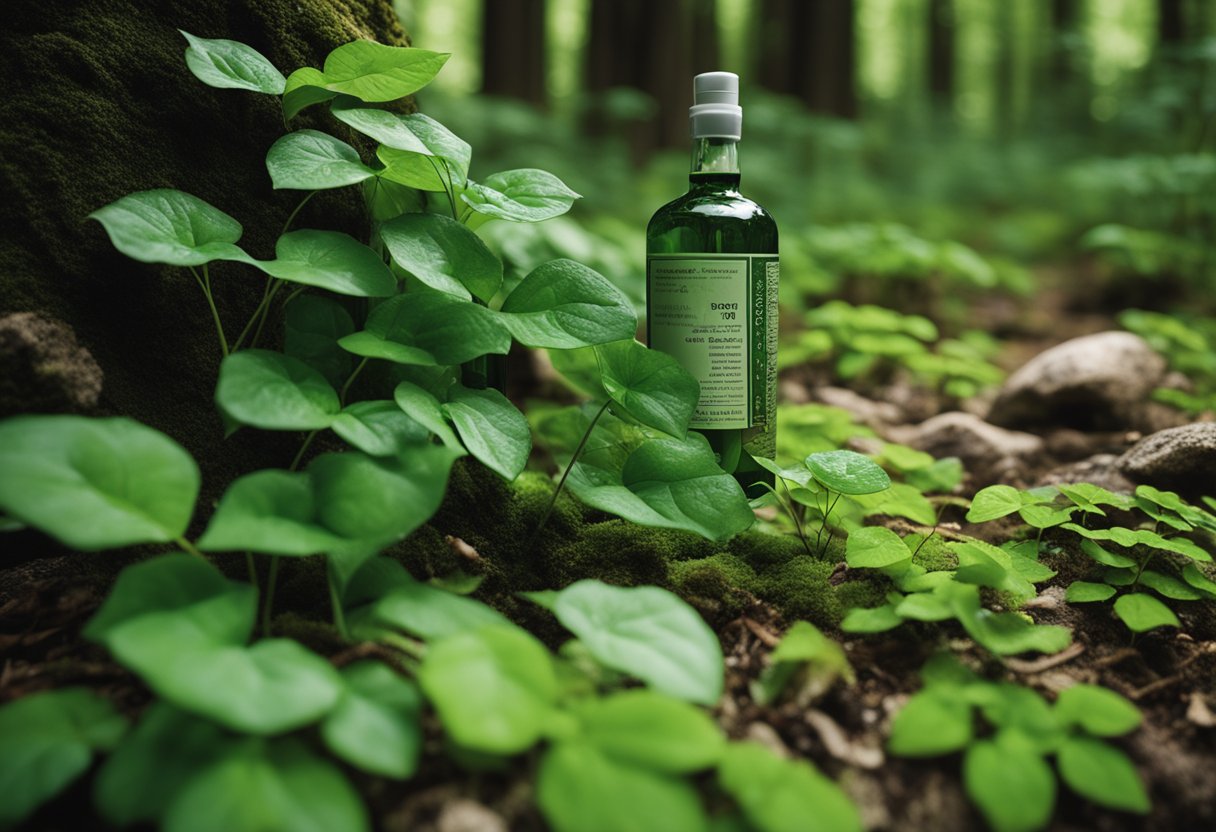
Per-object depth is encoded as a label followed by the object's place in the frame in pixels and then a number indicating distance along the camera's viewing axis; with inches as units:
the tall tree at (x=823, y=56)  110.5
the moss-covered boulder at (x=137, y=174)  24.1
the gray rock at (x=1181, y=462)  27.5
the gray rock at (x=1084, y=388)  34.0
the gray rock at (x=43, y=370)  22.7
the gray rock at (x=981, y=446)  31.1
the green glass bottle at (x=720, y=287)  27.0
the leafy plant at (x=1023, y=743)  20.8
